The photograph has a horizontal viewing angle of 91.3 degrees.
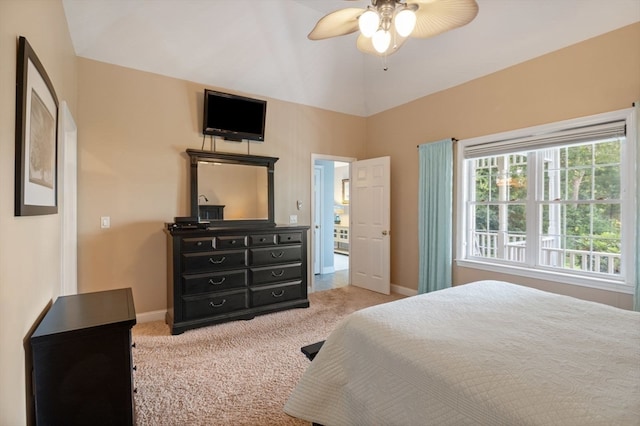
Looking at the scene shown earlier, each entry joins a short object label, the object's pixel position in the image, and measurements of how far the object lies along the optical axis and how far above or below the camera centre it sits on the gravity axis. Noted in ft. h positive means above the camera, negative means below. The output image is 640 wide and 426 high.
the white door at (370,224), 14.99 -0.57
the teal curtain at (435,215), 12.87 -0.08
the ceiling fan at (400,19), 5.99 +3.99
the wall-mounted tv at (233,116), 12.10 +3.91
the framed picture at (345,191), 30.68 +2.17
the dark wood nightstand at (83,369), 4.25 -2.22
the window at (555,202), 9.11 +0.38
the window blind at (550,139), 9.00 +2.41
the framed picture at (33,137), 3.93 +1.13
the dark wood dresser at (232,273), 10.39 -2.19
